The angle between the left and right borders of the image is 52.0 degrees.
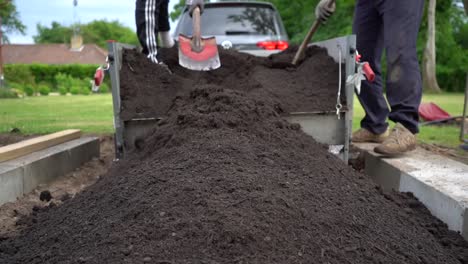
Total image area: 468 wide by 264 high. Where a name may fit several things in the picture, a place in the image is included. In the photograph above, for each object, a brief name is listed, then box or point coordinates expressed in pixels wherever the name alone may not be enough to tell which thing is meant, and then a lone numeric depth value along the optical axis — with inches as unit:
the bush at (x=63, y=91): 960.6
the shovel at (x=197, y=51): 161.6
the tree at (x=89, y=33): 3558.1
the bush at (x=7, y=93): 716.7
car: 251.0
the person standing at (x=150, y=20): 168.6
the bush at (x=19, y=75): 1075.3
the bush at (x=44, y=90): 932.3
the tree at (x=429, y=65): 1143.6
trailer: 130.6
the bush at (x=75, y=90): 951.1
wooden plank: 139.2
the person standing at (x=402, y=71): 141.2
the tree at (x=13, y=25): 2491.4
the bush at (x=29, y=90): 850.8
